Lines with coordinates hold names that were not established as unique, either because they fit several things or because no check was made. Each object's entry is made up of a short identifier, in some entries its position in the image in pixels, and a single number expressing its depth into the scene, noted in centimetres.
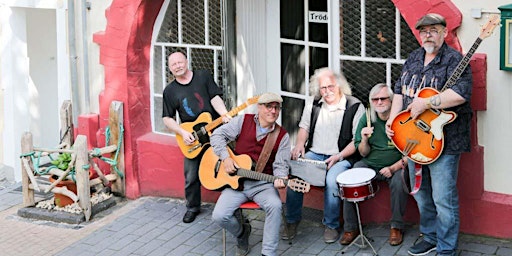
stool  805
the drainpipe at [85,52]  1023
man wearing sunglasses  803
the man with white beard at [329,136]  833
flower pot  978
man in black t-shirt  909
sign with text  909
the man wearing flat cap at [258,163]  790
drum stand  798
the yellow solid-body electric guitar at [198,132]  899
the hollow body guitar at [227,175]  781
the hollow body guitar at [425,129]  737
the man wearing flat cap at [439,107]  736
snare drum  773
